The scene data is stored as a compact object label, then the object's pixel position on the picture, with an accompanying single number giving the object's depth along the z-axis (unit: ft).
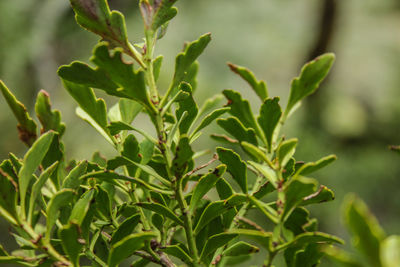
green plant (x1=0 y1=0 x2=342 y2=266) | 2.17
